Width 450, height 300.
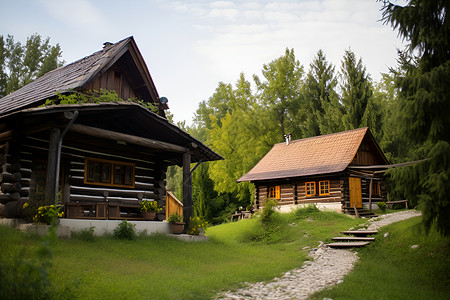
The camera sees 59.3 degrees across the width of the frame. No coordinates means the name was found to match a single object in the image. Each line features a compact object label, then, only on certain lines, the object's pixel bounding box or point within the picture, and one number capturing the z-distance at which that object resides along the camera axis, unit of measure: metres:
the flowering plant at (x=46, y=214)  10.06
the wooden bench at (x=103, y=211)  12.20
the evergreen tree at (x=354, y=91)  31.84
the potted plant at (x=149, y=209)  14.49
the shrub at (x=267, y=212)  21.44
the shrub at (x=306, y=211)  22.55
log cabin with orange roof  23.34
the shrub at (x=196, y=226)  14.41
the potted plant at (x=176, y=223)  14.21
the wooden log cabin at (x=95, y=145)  11.14
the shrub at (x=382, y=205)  23.62
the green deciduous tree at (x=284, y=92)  35.03
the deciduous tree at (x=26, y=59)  32.94
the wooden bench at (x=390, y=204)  25.10
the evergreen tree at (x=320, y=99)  33.09
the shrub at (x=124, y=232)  12.23
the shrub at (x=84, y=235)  10.98
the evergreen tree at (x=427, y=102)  7.94
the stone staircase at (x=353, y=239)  14.31
